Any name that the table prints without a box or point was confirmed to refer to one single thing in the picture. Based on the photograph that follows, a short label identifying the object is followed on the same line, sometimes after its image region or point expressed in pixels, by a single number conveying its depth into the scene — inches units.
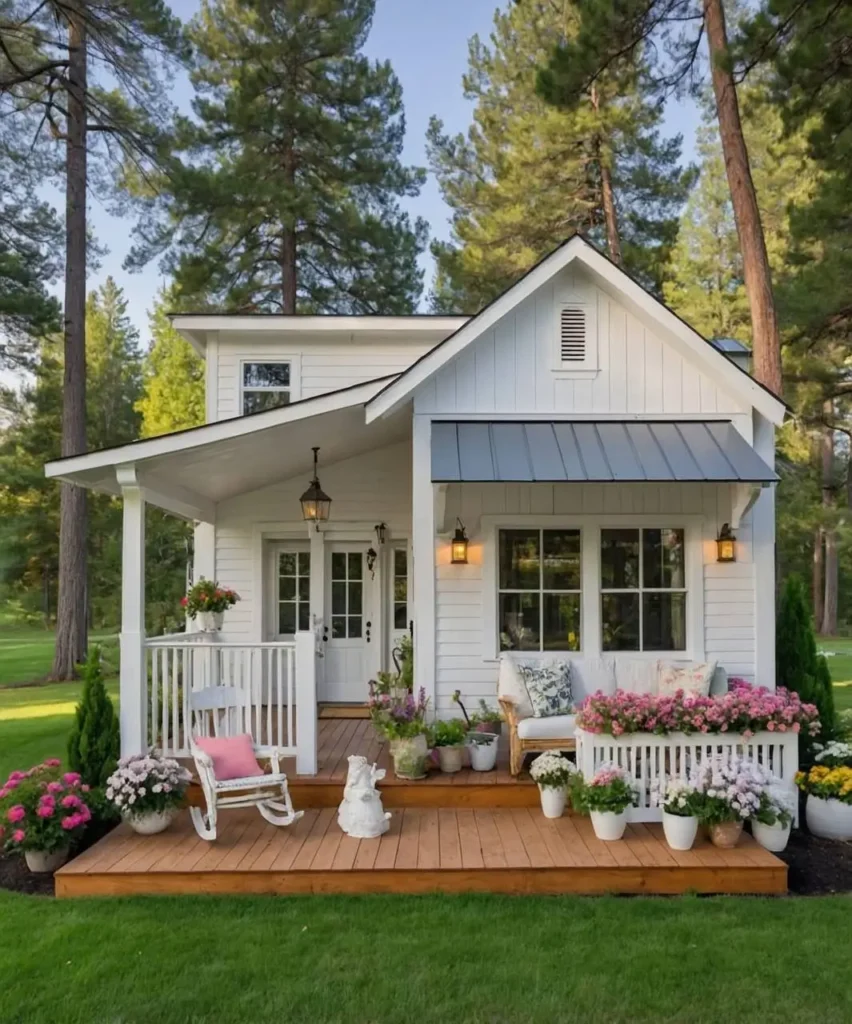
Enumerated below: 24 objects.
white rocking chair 199.3
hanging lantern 287.9
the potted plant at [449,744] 236.8
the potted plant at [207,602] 280.1
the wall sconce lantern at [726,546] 259.1
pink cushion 210.8
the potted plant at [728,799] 191.8
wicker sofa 231.9
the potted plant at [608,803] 197.2
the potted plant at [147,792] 202.8
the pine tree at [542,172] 617.3
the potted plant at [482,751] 238.2
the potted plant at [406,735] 229.9
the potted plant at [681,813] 191.8
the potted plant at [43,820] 191.0
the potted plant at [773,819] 195.9
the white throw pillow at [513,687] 245.6
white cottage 234.8
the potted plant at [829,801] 216.1
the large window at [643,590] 269.4
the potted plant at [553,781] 214.8
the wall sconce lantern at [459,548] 261.4
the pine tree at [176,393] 791.7
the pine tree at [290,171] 594.9
